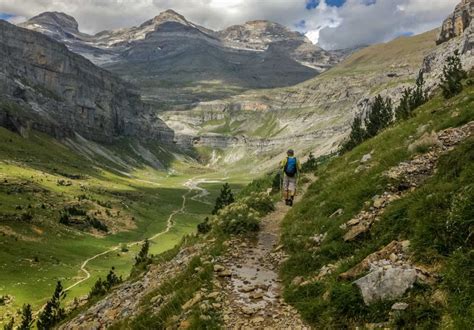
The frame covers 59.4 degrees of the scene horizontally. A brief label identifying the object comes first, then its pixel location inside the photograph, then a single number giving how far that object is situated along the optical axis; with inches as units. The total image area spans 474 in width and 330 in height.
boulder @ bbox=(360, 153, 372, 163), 1005.3
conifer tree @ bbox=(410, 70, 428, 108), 1892.8
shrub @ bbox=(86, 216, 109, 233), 3922.2
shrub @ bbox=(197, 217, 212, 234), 1057.5
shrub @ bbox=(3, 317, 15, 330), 1489.3
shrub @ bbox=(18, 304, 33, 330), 1353.8
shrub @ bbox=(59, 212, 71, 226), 3715.6
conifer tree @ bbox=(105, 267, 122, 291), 1256.2
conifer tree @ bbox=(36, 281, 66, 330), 1263.2
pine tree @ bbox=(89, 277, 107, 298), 1111.5
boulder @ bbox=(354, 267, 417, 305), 417.7
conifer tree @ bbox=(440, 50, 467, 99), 1286.9
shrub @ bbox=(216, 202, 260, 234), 865.5
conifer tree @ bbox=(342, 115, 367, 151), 2183.8
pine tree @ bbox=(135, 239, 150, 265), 1074.1
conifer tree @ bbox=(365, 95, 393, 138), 2297.2
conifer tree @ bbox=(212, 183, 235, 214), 1845.7
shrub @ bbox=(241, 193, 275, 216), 1096.8
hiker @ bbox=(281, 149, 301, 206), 1018.1
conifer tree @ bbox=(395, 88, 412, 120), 1573.6
